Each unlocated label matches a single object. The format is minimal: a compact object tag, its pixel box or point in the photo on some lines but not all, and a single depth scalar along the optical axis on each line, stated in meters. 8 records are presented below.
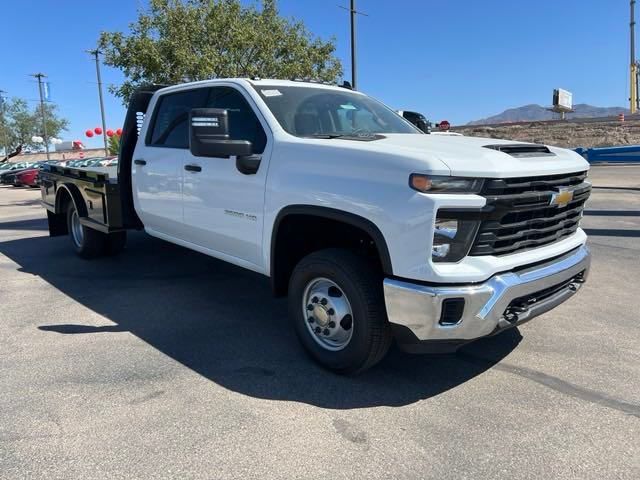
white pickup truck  3.03
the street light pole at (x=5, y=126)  68.38
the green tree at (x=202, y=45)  13.13
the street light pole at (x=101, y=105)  37.66
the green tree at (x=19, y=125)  72.44
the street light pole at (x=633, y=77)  47.19
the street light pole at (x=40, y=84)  54.50
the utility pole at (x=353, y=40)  14.12
